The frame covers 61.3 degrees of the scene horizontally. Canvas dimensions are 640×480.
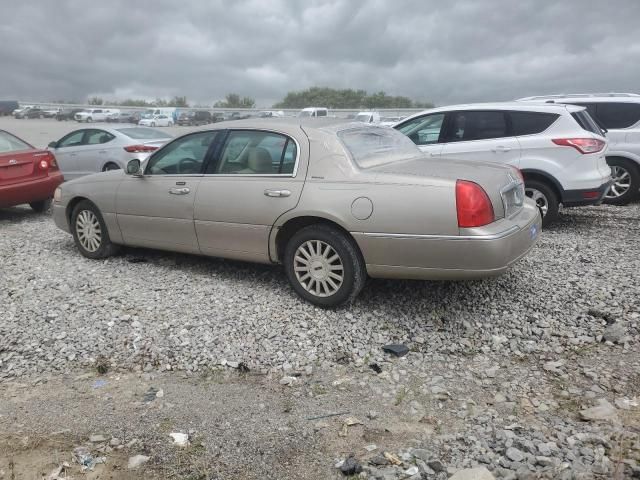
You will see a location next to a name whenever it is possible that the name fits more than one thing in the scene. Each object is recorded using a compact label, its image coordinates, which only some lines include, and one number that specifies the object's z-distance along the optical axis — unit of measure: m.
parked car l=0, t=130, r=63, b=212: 8.11
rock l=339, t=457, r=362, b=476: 2.69
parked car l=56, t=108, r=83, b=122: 34.66
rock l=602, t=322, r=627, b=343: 4.01
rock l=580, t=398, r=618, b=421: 3.04
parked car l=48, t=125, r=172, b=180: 10.58
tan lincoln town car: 4.02
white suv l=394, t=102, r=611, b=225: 6.98
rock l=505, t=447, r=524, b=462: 2.70
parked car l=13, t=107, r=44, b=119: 35.19
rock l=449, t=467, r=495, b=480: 2.57
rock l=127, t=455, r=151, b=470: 2.78
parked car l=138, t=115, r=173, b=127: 29.14
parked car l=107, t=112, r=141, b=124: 31.25
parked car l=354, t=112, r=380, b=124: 23.84
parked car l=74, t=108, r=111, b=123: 31.95
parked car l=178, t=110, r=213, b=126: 26.78
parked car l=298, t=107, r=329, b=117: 27.25
